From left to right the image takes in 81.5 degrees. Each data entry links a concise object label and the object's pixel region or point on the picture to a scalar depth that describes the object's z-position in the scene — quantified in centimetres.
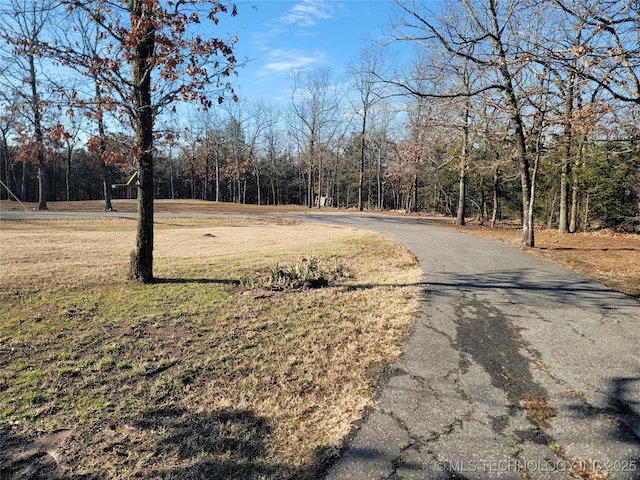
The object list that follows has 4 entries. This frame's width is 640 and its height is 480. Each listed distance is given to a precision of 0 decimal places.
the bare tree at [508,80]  789
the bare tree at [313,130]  3672
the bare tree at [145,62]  533
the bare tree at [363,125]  3225
